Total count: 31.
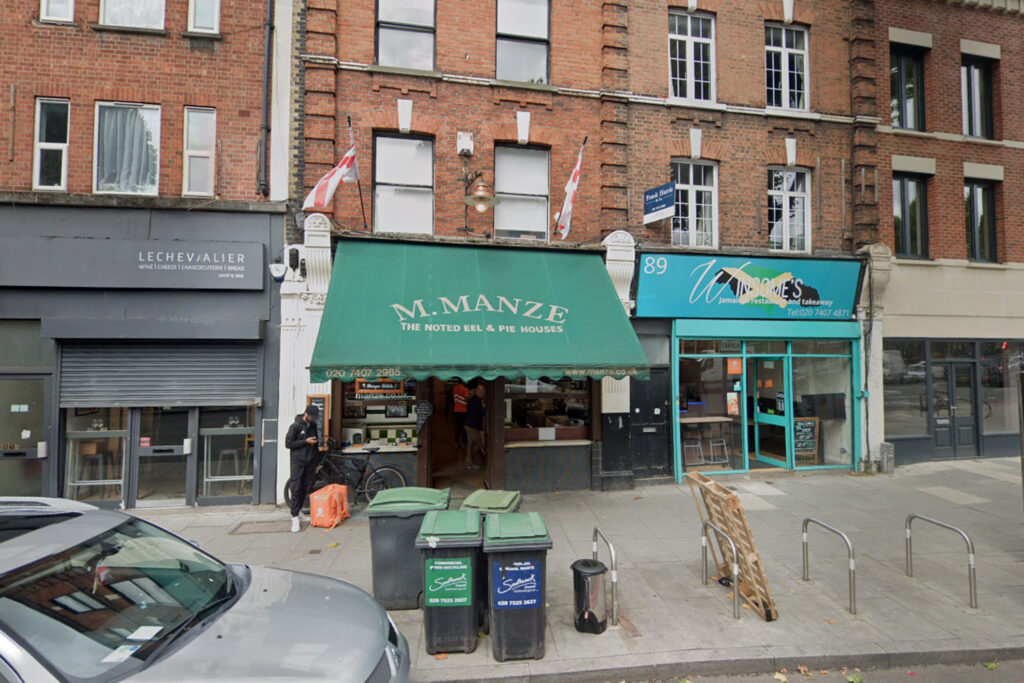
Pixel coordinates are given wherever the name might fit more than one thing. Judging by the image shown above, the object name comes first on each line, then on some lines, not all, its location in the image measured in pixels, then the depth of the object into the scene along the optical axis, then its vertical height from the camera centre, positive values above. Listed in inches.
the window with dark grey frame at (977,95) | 491.8 +277.7
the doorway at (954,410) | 464.8 -45.0
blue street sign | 375.2 +128.9
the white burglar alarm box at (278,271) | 350.0 +67.3
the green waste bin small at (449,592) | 170.9 -81.8
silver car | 100.4 -62.7
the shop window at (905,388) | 454.0 -22.8
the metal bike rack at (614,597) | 182.6 -92.9
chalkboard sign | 436.0 -66.6
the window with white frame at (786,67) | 440.8 +275.3
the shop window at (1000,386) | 475.2 -21.9
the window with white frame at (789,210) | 434.0 +140.4
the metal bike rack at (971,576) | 198.2 -90.2
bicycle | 345.4 -81.3
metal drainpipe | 351.9 +179.7
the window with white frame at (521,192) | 388.5 +139.6
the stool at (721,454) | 424.5 -79.7
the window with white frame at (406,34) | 376.2 +260.9
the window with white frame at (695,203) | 417.7 +141.5
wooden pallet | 193.5 -78.1
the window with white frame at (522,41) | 392.8 +266.6
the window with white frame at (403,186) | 372.2 +138.5
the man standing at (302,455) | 302.8 -59.1
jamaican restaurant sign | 398.6 +65.8
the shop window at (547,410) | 383.2 -37.4
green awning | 287.6 +31.4
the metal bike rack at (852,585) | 193.3 -91.8
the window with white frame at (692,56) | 421.7 +272.6
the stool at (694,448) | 414.3 -74.0
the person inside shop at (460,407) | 478.9 -44.0
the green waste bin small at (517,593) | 168.1 -81.0
